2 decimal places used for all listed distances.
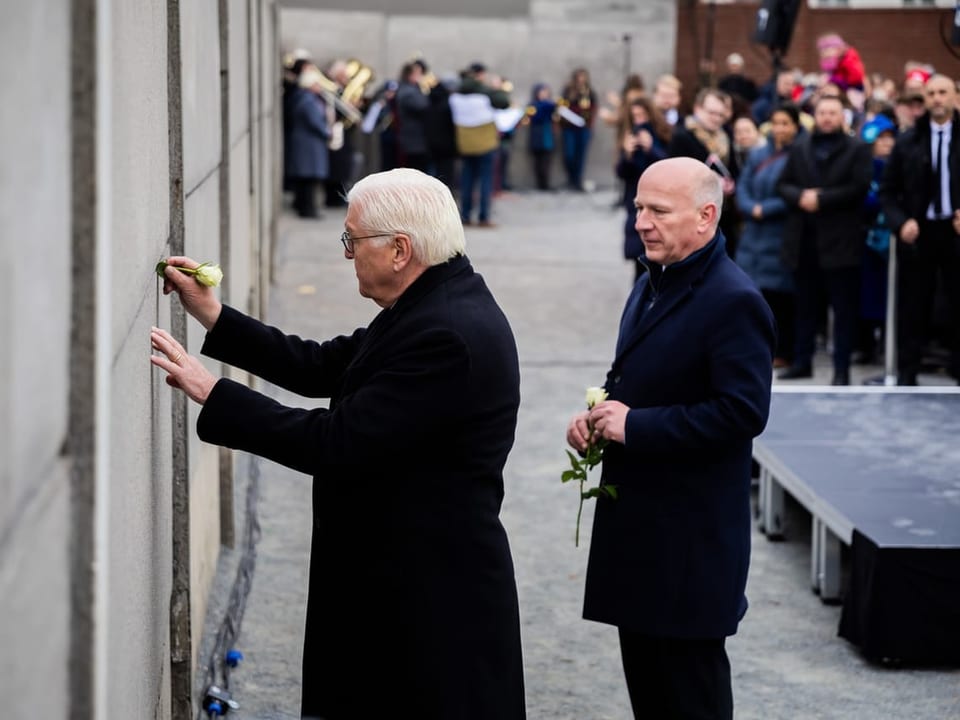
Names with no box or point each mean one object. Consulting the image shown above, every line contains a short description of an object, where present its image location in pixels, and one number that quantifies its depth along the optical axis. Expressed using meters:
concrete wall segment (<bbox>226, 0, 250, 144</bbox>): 7.64
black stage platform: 5.92
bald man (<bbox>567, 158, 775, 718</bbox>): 4.25
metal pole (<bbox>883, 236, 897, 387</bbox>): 11.08
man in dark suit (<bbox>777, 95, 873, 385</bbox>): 10.84
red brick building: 29.69
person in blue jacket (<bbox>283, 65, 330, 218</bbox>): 19.55
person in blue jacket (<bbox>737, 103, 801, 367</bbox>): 11.37
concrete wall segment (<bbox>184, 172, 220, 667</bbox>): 5.22
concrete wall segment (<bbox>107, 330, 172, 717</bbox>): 2.63
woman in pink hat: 18.47
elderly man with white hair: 3.35
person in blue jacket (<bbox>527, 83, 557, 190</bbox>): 25.38
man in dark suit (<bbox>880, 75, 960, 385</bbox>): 10.34
